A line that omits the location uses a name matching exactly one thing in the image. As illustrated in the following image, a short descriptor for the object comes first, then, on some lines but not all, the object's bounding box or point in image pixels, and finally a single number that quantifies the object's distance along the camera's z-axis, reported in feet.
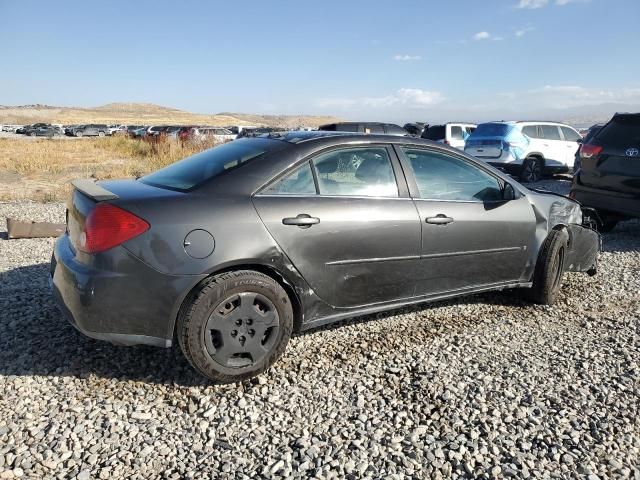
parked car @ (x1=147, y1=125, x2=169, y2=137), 127.32
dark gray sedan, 8.87
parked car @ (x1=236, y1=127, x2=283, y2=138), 119.11
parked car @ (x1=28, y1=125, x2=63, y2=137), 164.29
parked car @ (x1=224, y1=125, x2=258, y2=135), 120.10
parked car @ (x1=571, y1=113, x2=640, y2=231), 20.72
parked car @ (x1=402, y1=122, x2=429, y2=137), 74.53
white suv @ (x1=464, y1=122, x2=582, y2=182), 42.57
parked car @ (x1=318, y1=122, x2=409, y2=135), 45.11
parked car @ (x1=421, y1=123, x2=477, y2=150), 54.49
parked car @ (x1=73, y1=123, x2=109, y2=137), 167.04
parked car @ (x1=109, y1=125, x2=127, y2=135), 175.16
